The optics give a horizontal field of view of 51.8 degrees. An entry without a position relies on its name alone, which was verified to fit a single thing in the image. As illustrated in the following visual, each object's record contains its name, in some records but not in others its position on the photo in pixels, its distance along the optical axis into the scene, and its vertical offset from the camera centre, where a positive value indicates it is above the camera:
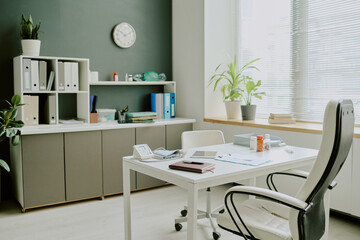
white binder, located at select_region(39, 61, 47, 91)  3.85 +0.21
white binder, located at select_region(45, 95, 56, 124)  3.91 -0.14
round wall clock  4.62 +0.77
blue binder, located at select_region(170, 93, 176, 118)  4.86 -0.11
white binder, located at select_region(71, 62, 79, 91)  4.05 +0.21
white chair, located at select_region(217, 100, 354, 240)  1.79 -0.52
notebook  2.23 -0.43
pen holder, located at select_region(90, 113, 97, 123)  4.21 -0.25
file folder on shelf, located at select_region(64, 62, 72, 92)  3.99 +0.22
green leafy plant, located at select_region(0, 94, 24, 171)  3.34 -0.27
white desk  2.09 -0.47
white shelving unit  3.77 +0.13
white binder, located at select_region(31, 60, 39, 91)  3.80 +0.21
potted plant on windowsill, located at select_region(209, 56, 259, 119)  4.36 +0.10
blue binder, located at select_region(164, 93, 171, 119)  4.79 -0.12
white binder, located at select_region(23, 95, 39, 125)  3.79 -0.15
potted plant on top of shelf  3.78 +0.58
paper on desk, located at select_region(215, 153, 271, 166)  2.49 -0.44
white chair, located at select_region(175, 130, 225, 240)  3.25 -0.43
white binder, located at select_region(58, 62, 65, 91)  3.95 +0.20
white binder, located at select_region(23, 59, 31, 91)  3.74 +0.22
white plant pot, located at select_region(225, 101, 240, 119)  4.40 -0.15
